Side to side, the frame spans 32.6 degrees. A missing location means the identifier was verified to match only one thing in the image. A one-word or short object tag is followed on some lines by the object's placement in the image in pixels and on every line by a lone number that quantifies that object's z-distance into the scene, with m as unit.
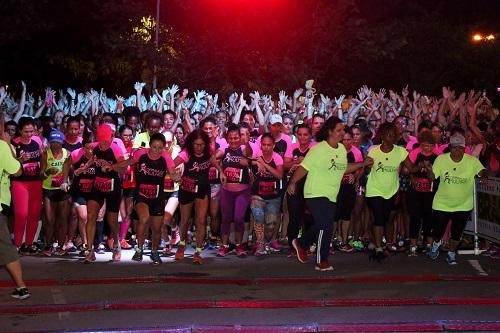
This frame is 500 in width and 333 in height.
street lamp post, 26.32
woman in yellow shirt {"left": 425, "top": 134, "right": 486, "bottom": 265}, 10.80
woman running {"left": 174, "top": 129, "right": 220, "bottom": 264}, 10.92
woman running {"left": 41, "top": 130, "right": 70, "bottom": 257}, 11.30
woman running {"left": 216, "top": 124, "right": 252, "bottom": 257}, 11.41
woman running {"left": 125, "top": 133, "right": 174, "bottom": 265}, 10.63
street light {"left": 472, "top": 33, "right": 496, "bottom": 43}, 39.78
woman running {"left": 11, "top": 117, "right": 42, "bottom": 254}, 11.01
